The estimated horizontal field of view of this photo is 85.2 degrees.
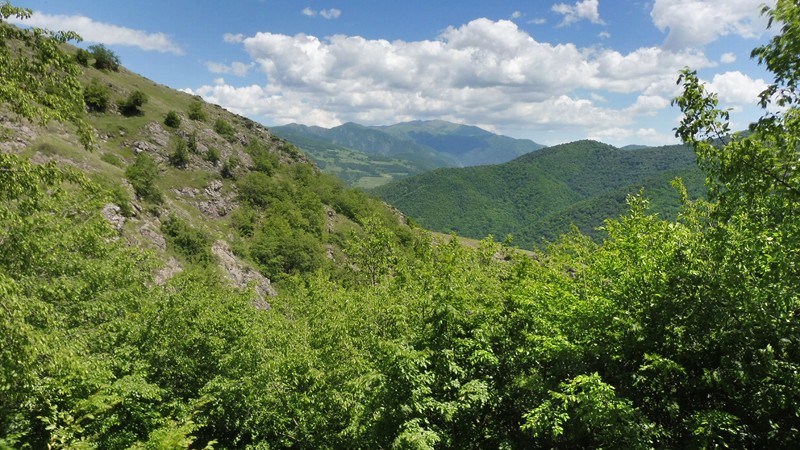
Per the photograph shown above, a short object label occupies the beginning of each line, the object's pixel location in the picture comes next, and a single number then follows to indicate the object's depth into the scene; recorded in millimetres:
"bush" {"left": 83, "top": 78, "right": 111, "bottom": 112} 88438
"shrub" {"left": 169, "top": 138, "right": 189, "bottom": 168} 94438
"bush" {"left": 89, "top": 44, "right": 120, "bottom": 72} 109562
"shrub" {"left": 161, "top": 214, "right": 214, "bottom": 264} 69938
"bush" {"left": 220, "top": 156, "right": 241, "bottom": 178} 103812
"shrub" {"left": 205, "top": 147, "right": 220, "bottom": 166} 102812
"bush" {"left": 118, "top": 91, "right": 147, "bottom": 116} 97375
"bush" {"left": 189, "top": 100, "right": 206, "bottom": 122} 114756
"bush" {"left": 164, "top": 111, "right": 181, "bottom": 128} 102688
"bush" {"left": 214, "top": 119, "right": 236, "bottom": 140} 117188
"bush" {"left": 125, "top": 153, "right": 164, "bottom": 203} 73062
